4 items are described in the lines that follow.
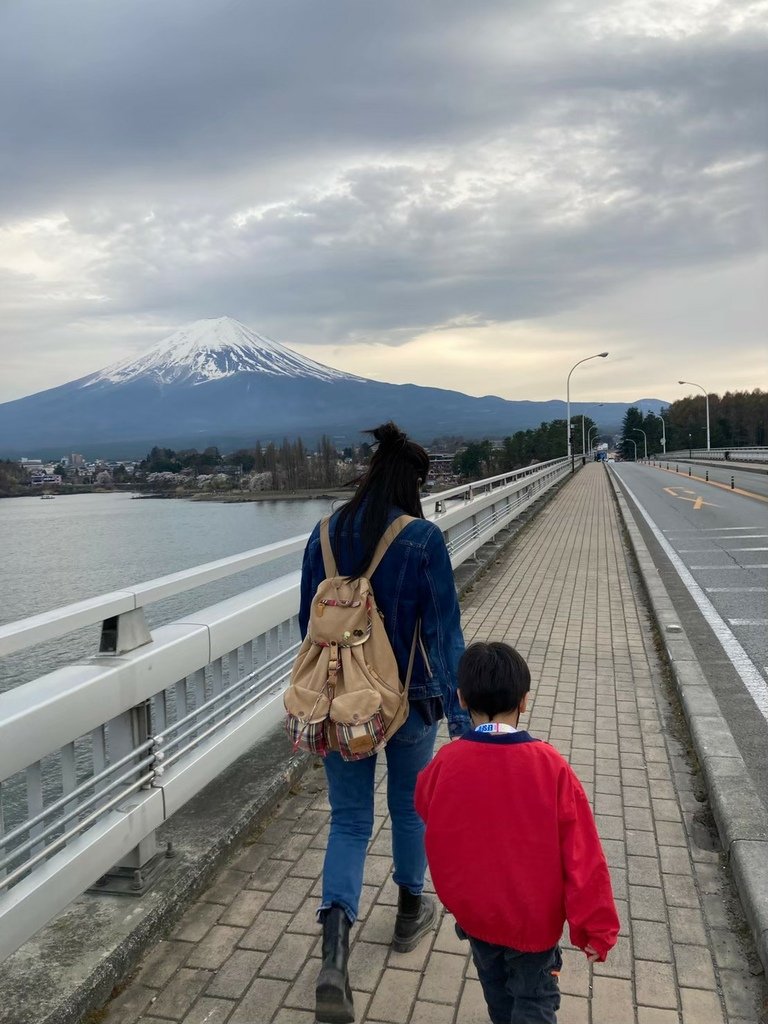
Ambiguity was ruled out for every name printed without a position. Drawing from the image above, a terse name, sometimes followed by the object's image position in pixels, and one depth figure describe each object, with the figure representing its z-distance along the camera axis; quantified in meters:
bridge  2.53
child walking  2.03
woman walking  2.67
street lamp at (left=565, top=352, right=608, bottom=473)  47.53
